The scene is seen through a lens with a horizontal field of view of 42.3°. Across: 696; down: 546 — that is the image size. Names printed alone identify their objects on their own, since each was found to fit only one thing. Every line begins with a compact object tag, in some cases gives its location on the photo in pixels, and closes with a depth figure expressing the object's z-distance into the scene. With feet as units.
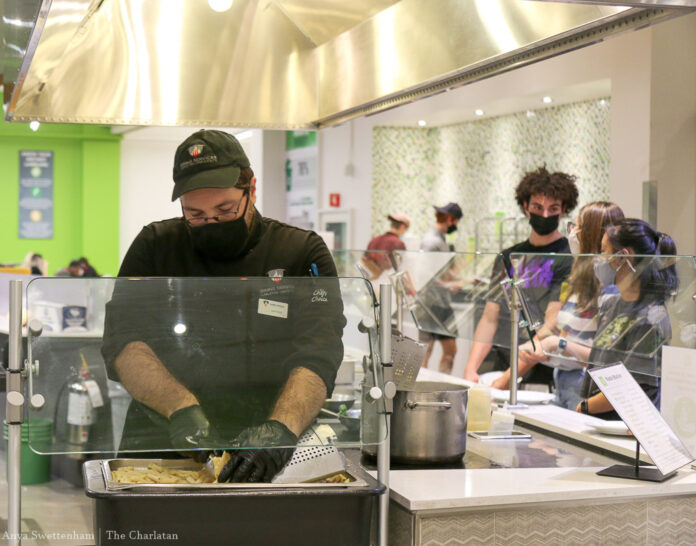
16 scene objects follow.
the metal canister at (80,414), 5.32
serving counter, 6.49
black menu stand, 7.23
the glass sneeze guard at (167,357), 5.49
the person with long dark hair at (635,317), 8.70
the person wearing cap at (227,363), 5.55
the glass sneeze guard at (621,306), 8.55
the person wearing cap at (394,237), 26.09
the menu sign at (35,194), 50.29
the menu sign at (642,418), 7.09
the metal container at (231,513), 5.56
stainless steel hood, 8.41
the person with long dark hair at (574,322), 9.60
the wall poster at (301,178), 39.96
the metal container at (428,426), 7.38
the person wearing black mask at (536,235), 12.76
